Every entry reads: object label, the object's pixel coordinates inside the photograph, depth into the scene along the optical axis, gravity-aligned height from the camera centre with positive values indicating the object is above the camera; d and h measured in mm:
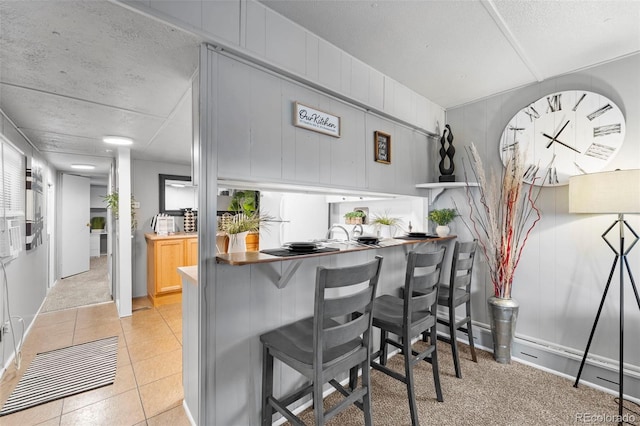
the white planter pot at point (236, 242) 1843 -205
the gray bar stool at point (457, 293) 2261 -739
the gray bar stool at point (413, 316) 1772 -733
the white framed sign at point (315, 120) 1832 +638
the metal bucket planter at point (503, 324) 2443 -1002
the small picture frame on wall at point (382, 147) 2447 +577
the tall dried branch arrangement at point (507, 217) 2430 -54
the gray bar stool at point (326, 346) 1311 -733
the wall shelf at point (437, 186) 2783 +260
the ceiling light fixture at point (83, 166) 4773 +795
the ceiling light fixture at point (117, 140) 3141 +823
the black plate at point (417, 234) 2732 -229
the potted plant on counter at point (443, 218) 2867 -74
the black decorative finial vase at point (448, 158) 2967 +577
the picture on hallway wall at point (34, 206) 3046 +61
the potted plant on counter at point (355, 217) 3089 -67
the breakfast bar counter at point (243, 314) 1499 -622
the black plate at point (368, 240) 2232 -234
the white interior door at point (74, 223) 5465 -237
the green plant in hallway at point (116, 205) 3888 +96
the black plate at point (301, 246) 1753 -227
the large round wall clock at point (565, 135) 2172 +646
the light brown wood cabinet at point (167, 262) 4004 -750
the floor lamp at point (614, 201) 1800 +65
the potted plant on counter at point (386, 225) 2872 -147
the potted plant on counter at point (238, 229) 1846 -120
